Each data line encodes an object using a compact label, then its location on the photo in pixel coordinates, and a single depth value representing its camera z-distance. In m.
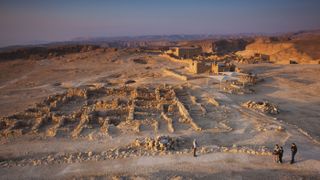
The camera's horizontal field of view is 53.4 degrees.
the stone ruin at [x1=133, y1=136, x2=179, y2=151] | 13.56
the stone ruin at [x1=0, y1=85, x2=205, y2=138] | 16.94
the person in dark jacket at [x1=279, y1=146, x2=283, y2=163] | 12.09
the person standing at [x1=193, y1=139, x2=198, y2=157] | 12.94
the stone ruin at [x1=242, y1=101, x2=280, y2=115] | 20.59
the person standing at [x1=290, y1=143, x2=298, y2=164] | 12.15
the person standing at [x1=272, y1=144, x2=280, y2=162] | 12.15
